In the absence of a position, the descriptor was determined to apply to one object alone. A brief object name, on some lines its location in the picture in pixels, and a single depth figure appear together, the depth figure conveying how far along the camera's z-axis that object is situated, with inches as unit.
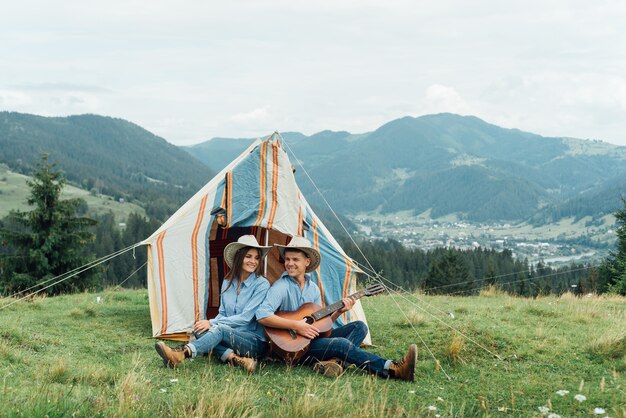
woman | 255.9
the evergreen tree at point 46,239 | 909.8
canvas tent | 348.2
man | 248.1
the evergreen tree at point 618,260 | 1079.9
